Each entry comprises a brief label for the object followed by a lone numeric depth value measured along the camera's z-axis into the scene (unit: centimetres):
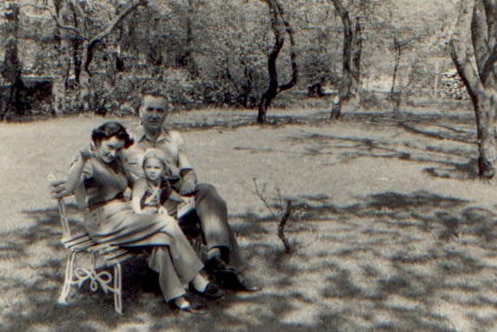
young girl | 473
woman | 446
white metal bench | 452
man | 484
